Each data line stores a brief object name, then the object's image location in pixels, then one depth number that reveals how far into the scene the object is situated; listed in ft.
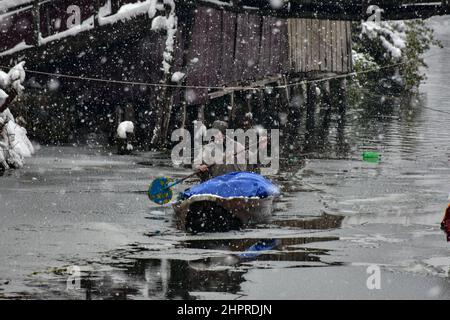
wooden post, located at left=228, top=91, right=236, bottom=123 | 103.24
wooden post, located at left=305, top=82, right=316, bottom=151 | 122.11
